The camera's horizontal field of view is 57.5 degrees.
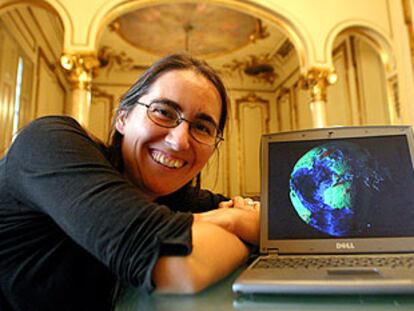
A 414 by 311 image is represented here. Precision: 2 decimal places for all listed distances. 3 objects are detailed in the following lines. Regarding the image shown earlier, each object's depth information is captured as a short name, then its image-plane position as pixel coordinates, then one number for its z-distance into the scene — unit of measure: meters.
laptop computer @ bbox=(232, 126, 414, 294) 0.68
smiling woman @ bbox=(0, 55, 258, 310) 0.51
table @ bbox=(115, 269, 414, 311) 0.41
